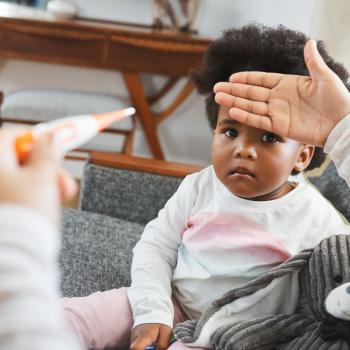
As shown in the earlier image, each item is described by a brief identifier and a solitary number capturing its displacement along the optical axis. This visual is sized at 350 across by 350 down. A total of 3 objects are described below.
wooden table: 2.59
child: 0.98
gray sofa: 1.32
